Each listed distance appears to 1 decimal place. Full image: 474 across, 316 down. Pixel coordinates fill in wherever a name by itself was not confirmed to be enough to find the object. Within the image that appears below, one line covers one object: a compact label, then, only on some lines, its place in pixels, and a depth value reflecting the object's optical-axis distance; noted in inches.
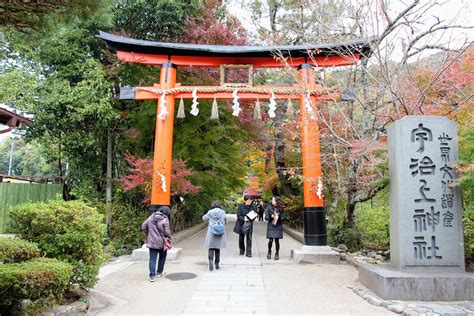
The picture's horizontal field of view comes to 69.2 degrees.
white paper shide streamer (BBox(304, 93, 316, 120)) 348.5
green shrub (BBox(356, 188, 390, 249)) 425.4
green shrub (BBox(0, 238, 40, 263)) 183.2
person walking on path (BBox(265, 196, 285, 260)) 359.6
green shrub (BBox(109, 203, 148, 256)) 440.1
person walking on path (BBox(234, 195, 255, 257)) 370.0
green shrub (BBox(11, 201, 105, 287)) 206.1
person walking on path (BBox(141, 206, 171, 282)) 271.3
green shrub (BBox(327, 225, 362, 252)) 441.7
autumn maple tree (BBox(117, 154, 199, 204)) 385.4
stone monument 237.1
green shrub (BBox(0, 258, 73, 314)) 162.9
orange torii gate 373.4
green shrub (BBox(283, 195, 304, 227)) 665.0
